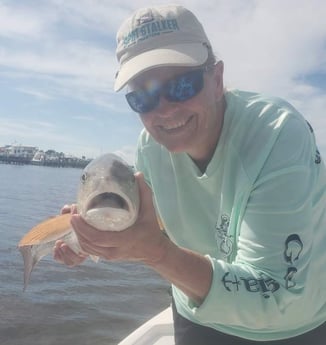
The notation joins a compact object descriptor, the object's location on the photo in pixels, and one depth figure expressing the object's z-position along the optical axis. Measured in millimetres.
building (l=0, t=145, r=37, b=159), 121138
